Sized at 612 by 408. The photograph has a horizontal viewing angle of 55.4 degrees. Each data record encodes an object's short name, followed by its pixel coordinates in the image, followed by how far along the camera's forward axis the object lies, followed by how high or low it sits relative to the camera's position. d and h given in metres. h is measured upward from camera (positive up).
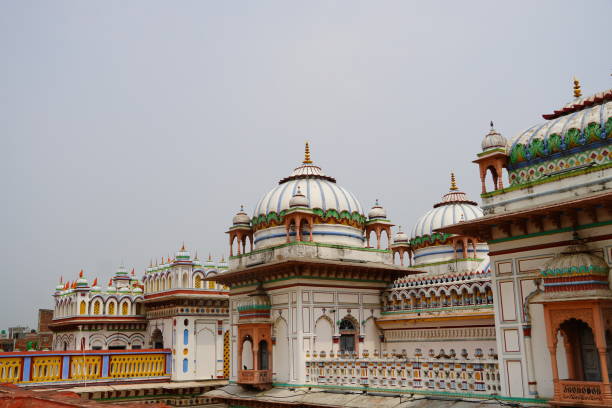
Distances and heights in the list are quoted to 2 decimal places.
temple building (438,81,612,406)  9.41 +1.41
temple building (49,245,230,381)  22.92 +0.89
